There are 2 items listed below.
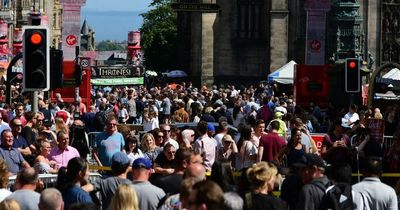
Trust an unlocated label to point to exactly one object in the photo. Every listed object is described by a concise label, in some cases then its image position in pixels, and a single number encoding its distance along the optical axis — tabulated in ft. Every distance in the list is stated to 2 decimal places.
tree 369.71
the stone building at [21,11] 378.32
